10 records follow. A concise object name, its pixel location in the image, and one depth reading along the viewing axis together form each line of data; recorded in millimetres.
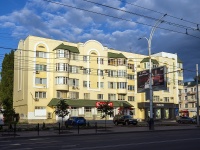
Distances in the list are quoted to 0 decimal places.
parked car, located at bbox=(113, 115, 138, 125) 43644
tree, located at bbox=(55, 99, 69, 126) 31712
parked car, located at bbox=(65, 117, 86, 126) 42531
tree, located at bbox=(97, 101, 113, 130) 34406
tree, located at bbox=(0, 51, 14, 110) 71500
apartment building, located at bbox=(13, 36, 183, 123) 56344
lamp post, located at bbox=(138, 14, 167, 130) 32094
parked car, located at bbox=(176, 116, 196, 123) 57181
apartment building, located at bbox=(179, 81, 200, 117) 110962
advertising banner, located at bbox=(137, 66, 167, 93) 37125
